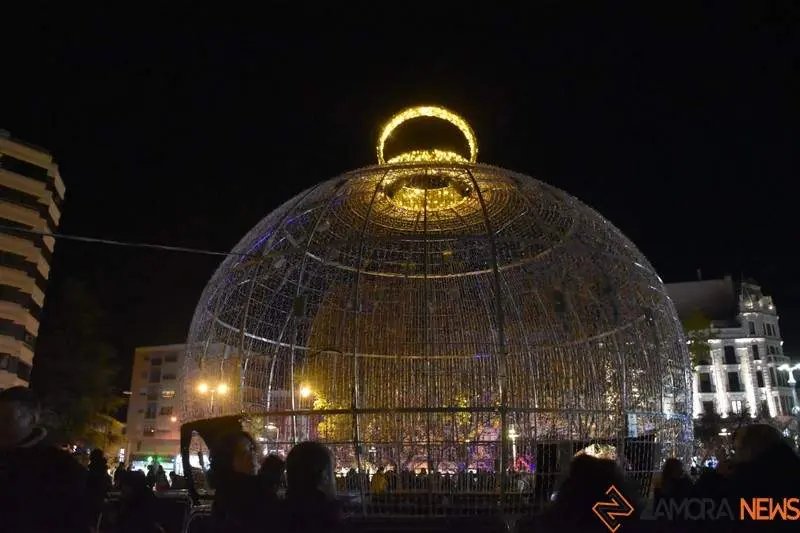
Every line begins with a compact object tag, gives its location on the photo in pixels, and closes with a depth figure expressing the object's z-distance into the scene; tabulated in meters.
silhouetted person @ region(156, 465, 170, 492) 13.93
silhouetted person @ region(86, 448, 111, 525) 3.22
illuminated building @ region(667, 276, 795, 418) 53.41
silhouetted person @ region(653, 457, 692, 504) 4.61
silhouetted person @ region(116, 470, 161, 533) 6.80
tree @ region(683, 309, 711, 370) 32.86
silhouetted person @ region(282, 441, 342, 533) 2.83
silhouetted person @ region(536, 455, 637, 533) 2.83
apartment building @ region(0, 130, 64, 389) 37.22
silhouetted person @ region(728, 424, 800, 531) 3.14
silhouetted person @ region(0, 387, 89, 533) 2.93
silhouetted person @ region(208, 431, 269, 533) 3.18
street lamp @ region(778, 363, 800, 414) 52.98
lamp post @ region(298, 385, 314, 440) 8.36
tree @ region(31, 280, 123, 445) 30.94
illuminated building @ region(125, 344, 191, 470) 54.62
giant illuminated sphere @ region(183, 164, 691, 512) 7.07
